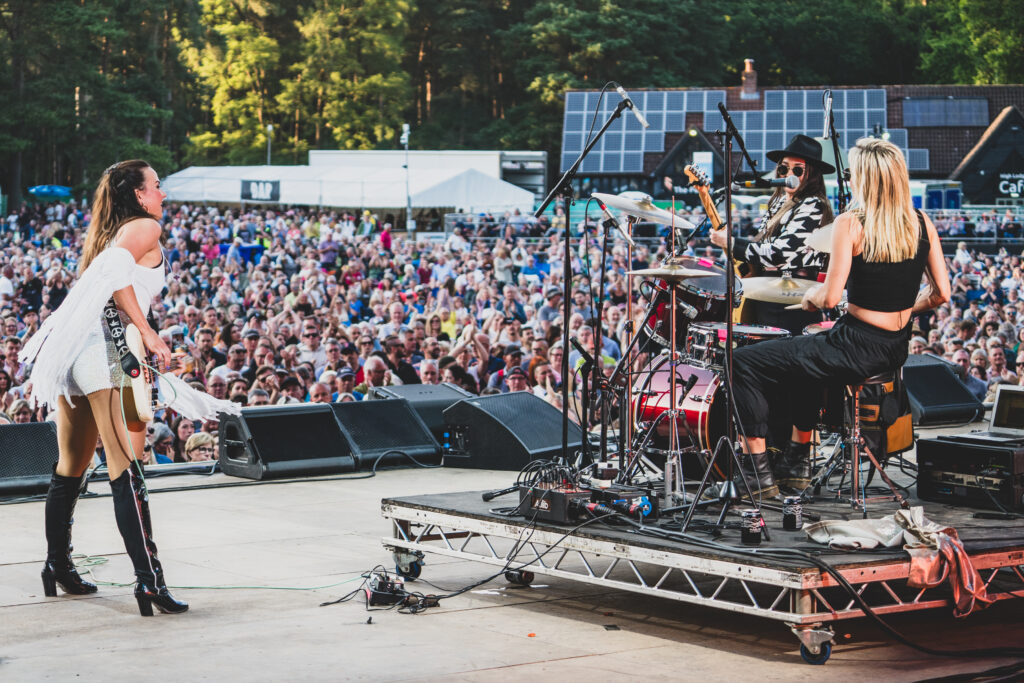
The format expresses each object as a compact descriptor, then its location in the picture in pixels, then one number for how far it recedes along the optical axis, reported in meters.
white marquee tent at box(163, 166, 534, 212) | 34.03
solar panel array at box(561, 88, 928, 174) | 46.66
